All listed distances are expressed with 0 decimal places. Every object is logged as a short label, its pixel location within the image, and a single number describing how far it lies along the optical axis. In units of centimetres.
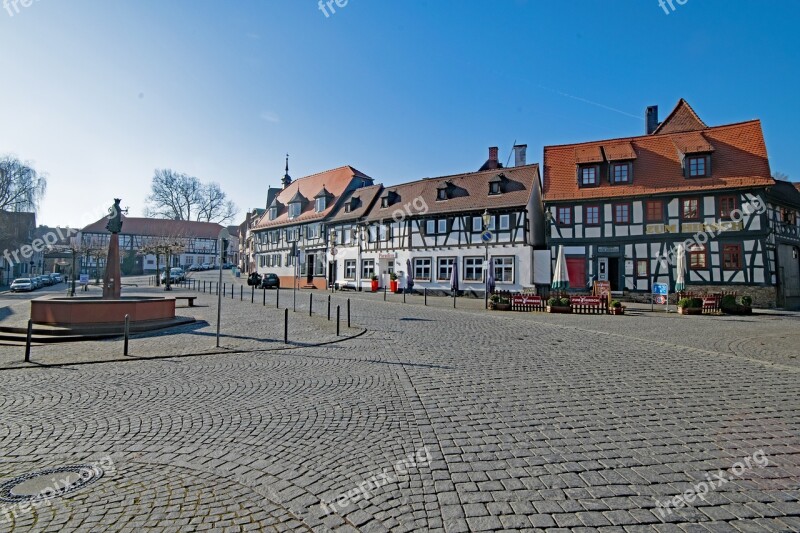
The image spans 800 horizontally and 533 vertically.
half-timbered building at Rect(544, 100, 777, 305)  2519
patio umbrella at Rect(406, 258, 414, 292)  3550
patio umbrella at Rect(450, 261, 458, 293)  2928
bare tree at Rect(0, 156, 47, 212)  4819
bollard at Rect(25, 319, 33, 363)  949
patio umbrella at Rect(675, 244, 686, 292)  2208
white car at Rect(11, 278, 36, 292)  4122
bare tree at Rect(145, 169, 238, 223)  7038
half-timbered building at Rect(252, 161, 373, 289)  4588
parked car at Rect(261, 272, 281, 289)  4184
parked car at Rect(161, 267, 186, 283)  5109
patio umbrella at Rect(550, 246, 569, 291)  2319
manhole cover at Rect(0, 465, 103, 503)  366
